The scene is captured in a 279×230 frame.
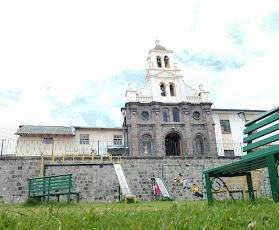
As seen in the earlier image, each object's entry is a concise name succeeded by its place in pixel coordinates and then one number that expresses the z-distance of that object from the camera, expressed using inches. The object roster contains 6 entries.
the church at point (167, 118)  1007.6
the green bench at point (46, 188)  321.5
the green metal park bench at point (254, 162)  126.4
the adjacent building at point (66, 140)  1039.6
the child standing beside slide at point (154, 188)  533.2
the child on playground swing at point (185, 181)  547.3
